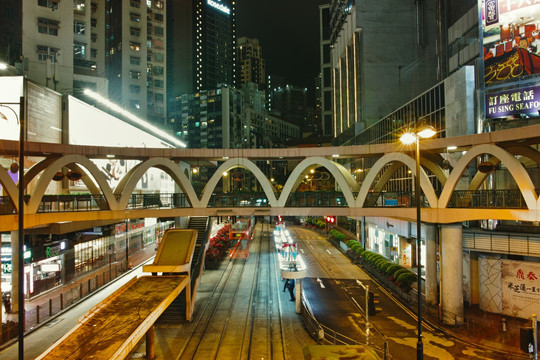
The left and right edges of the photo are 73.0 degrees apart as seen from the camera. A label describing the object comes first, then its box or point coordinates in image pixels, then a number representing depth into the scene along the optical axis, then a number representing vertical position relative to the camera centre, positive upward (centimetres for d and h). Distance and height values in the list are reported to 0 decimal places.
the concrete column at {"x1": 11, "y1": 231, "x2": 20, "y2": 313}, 2109 -451
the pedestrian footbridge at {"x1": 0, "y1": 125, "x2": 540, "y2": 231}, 1853 +20
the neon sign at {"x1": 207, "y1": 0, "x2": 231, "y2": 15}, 17938 +9203
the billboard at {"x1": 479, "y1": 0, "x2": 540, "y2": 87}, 2272 +949
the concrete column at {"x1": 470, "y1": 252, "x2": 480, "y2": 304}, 2278 -616
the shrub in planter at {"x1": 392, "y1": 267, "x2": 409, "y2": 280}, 2567 -599
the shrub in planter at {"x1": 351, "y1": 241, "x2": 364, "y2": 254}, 3810 -630
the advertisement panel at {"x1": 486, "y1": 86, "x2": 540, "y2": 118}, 2250 +531
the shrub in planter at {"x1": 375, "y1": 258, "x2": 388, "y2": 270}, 2942 -616
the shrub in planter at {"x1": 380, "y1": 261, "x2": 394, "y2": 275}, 2830 -614
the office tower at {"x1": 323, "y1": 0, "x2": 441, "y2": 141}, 4800 +1853
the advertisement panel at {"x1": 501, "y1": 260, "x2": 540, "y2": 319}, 2006 -571
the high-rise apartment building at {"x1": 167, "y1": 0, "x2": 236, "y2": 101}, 16350 +6592
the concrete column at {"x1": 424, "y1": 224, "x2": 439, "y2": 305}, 2347 -522
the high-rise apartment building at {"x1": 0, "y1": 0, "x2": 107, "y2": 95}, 3294 +1572
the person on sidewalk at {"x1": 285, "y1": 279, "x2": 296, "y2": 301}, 2458 -677
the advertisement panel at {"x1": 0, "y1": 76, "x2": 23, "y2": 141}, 2303 +601
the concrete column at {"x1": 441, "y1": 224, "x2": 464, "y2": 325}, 1978 -475
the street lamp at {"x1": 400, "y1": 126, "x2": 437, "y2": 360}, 1231 +51
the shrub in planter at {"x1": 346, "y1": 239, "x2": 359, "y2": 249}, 4050 -620
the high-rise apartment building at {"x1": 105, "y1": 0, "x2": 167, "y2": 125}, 6519 +2502
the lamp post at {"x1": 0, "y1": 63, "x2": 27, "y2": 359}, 1014 -149
